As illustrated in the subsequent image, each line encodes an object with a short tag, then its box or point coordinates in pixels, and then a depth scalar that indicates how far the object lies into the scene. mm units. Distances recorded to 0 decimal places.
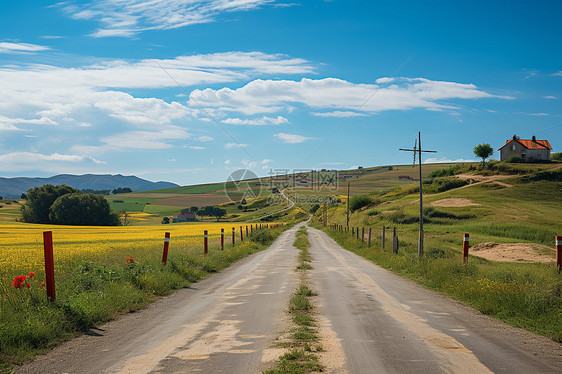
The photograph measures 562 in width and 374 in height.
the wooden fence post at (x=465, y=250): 15559
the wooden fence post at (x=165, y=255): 15042
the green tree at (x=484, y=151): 106500
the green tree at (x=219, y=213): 107250
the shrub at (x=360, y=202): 90312
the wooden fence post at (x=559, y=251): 11281
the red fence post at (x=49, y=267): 8297
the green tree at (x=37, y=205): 87250
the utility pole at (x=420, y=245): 20956
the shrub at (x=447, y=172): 100212
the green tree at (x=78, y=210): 83625
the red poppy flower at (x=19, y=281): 7988
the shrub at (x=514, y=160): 102556
